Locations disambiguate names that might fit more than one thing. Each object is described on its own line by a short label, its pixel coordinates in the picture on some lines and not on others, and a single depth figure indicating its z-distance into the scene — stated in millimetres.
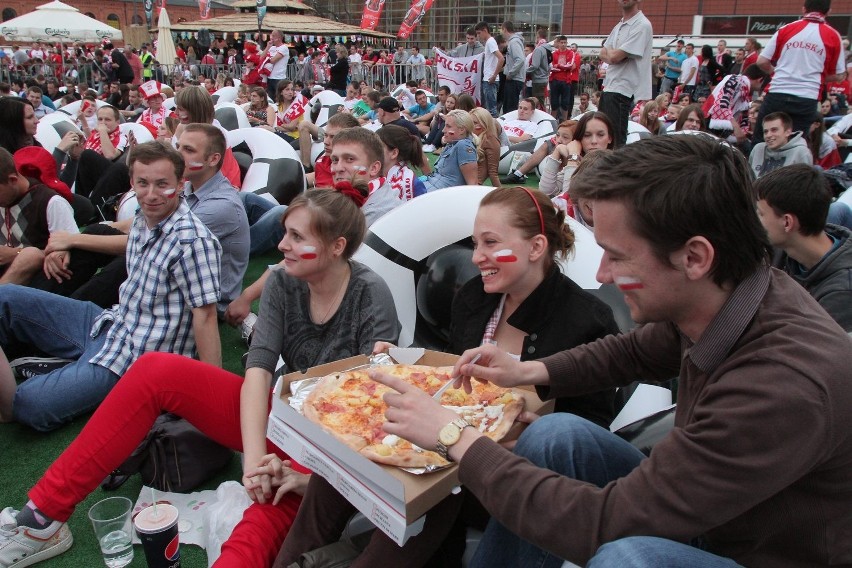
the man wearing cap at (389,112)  8586
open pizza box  1474
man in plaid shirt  2916
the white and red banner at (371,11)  29391
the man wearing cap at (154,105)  8050
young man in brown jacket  1146
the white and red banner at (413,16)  23942
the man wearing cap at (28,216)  3668
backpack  2564
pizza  1592
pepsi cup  2016
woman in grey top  2258
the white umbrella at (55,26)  22578
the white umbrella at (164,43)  19391
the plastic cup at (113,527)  2186
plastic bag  2330
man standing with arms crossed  5426
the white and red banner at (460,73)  11906
